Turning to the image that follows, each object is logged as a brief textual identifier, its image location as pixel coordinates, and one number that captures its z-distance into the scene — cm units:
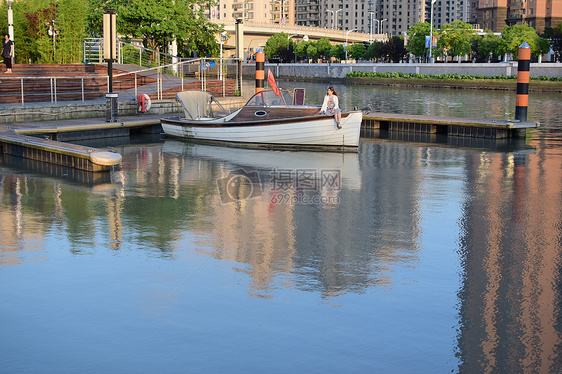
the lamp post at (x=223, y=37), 8413
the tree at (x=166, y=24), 4650
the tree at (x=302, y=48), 14400
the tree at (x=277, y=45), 14612
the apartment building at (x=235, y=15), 12261
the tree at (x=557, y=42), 12081
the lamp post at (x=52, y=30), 3983
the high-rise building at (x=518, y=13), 16038
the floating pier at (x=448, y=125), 2602
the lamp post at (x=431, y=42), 9894
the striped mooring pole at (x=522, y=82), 2594
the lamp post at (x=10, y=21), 3694
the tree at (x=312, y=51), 14012
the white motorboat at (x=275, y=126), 2178
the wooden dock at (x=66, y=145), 1775
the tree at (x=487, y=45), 10236
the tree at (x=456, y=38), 9894
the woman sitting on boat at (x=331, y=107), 2109
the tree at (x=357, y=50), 13438
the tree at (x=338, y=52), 13800
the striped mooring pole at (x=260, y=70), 3140
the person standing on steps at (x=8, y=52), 3262
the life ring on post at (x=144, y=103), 2881
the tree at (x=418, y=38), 10794
